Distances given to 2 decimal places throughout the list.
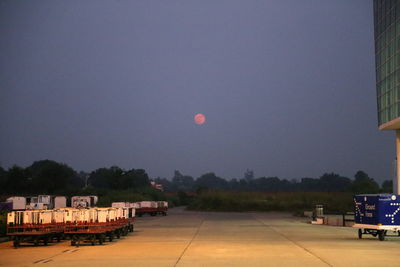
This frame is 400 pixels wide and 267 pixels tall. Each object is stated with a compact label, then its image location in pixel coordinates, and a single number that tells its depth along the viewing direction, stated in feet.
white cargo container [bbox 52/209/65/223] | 99.94
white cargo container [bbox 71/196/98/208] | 201.57
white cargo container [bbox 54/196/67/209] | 218.79
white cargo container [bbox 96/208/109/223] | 100.01
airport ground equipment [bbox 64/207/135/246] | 95.66
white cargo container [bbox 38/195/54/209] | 205.98
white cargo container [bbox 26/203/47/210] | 185.86
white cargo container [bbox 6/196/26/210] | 197.48
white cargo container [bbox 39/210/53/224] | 97.09
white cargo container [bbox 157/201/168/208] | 243.40
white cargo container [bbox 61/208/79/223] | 99.66
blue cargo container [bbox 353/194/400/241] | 100.58
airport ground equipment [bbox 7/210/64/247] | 92.32
